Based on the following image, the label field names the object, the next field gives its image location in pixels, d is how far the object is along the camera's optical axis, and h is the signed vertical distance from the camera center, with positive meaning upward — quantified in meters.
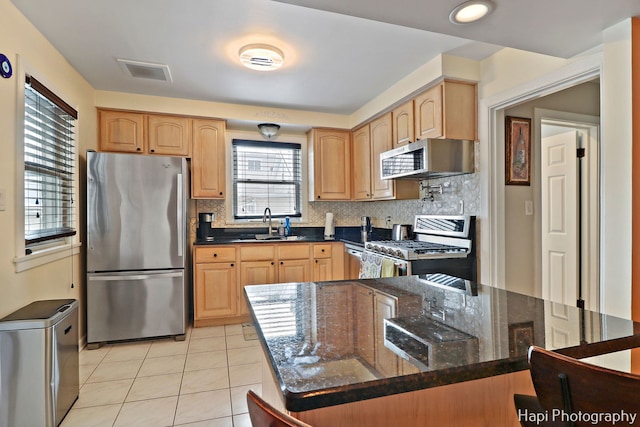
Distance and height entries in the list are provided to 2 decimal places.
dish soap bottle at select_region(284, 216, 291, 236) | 4.30 -0.20
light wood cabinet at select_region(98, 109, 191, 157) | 3.44 +0.84
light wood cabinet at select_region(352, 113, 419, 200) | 3.46 +0.53
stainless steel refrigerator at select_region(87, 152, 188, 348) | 3.03 -0.32
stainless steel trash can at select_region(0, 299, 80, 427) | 1.74 -0.83
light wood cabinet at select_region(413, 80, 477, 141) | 2.73 +0.83
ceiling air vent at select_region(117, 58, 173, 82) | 2.74 +1.23
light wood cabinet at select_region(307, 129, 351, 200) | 4.22 +0.60
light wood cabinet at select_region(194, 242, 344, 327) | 3.58 -0.67
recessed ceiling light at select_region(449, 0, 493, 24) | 1.49 +0.92
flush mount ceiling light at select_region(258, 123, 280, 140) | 3.95 +0.99
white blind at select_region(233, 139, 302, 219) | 4.30 +0.44
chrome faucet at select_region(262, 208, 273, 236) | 4.31 -0.05
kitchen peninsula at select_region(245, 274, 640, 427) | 0.68 -0.34
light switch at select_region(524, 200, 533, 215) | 2.80 +0.02
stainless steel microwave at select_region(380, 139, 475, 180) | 2.67 +0.43
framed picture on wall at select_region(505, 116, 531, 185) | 2.72 +0.48
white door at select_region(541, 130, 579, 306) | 3.31 -0.09
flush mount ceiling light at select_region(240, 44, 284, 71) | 2.44 +1.17
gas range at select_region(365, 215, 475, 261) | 2.67 -0.30
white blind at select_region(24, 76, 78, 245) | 2.21 +0.36
